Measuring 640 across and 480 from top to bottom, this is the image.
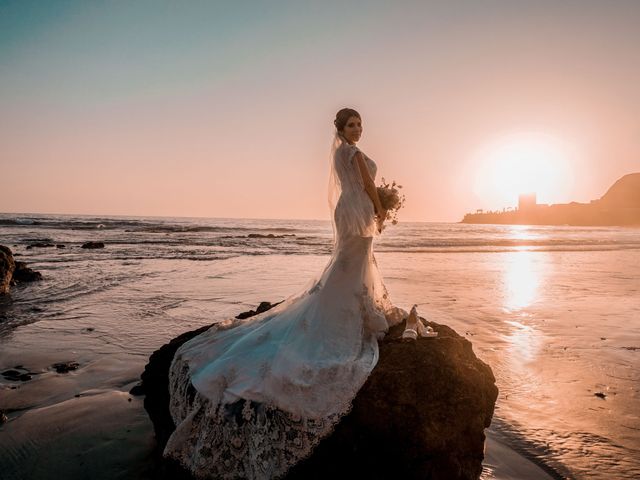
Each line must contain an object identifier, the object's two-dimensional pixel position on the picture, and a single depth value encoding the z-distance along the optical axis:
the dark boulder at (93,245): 32.03
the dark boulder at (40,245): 31.82
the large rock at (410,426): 3.65
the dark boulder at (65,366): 6.82
